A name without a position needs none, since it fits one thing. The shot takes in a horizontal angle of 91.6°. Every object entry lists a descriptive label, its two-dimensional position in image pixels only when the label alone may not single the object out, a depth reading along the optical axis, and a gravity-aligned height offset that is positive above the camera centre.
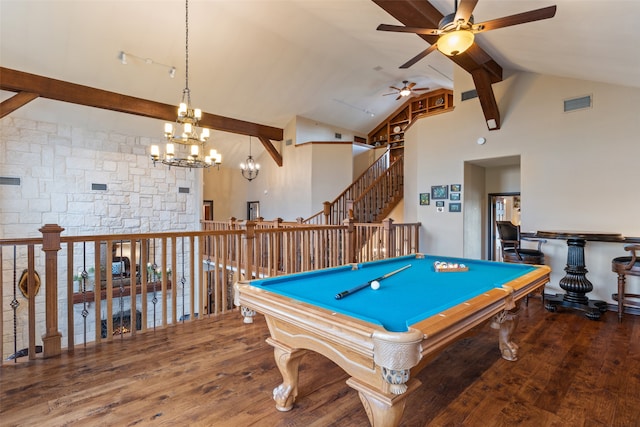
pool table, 1.24 -0.49
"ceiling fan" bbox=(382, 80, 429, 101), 8.15 +3.25
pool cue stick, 1.70 -0.46
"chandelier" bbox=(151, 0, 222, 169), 4.87 +1.22
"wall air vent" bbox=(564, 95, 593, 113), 4.50 +1.58
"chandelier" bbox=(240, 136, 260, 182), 9.05 +1.37
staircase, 7.56 +0.34
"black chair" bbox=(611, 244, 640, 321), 3.45 -0.68
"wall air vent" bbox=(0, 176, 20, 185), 5.97 +0.65
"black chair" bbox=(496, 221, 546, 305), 4.42 -0.57
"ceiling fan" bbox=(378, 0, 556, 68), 2.36 +1.52
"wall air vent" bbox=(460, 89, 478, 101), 5.62 +2.13
